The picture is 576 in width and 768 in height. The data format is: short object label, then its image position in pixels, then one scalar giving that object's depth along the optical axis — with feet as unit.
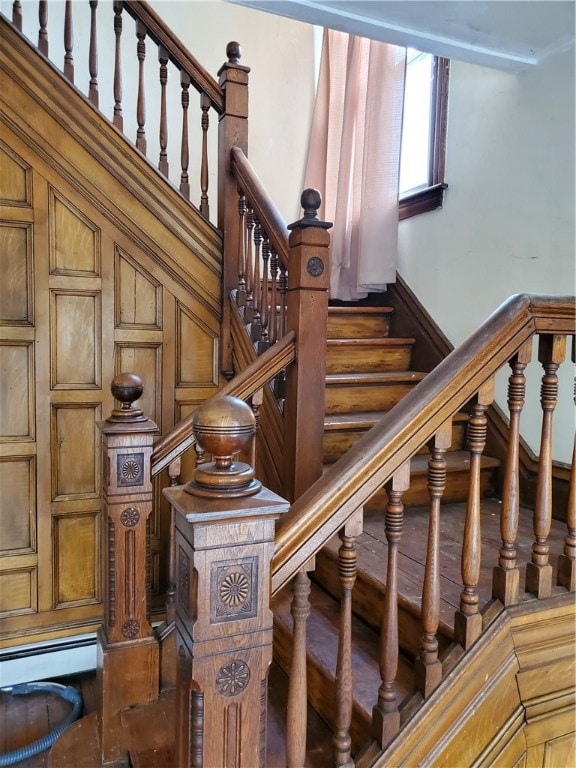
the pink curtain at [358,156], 9.35
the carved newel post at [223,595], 2.67
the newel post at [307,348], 5.80
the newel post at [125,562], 5.21
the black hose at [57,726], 6.28
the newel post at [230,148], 8.04
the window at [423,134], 8.61
